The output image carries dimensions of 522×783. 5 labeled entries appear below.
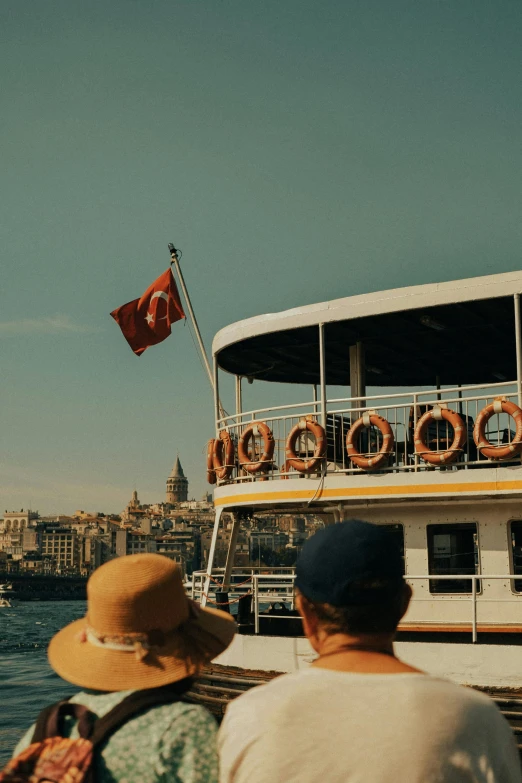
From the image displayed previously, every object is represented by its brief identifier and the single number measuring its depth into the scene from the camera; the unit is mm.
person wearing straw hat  2625
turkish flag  17969
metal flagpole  16844
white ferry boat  12016
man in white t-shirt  2357
